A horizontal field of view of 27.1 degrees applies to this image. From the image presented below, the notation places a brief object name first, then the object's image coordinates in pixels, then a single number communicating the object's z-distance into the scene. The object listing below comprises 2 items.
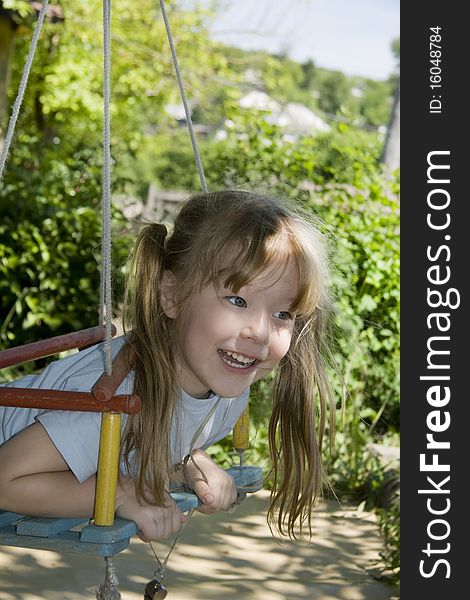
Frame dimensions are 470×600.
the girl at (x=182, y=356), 1.97
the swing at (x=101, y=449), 1.81
